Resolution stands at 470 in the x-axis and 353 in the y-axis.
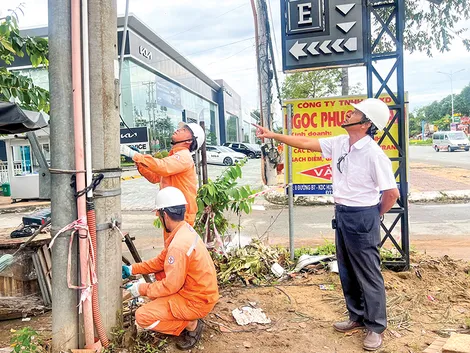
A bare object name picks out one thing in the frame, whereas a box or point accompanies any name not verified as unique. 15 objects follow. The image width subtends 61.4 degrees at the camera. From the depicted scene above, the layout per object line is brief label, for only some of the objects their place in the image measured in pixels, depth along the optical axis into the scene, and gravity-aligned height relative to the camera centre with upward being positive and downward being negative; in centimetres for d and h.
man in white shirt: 321 -32
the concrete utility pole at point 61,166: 277 +4
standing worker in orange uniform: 367 +4
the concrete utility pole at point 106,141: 290 +22
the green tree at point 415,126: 9669 +879
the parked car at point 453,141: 3834 +197
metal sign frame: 487 +88
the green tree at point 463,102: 8662 +1296
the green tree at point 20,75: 464 +134
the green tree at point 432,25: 1006 +361
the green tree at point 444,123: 7569 +745
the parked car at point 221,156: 2987 +84
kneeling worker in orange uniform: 299 -91
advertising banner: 588 +52
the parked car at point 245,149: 3684 +165
